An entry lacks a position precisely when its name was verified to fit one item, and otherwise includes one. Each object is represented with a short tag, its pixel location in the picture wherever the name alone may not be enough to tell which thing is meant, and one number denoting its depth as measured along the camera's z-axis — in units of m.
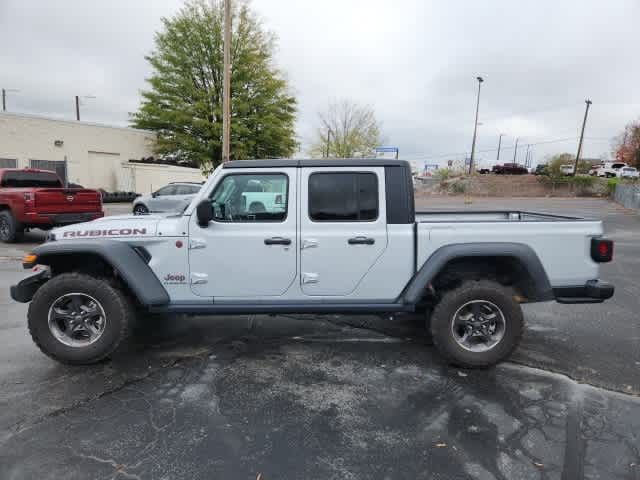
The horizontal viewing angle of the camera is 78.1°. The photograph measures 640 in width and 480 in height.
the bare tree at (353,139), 44.94
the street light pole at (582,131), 43.22
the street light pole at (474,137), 38.72
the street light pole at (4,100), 40.31
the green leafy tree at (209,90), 25.69
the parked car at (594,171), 47.24
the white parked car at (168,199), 15.18
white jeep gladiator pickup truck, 3.50
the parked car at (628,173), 40.72
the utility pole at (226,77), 14.05
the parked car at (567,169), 40.24
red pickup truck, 9.15
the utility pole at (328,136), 45.16
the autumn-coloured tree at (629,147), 49.38
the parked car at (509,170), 44.84
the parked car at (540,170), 41.62
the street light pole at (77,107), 39.62
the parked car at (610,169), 44.18
